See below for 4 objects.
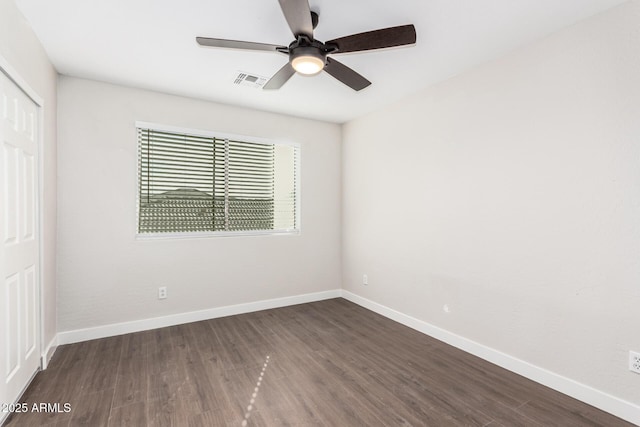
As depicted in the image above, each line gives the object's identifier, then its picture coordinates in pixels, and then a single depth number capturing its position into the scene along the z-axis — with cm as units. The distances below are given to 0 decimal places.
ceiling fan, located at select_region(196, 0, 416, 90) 168
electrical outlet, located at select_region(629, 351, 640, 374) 189
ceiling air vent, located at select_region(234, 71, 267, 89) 297
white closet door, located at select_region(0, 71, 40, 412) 185
